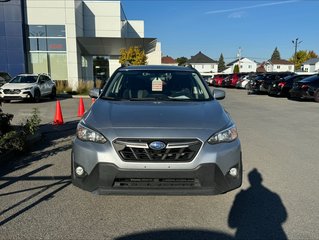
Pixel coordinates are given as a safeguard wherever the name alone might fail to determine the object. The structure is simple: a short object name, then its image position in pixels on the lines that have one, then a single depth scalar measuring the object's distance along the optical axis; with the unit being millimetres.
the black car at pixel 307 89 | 13560
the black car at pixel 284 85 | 15872
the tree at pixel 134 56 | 23432
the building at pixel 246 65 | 92897
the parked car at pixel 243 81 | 25462
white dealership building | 21629
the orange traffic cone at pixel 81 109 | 8941
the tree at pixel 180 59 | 83843
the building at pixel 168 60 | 85078
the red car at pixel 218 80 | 30775
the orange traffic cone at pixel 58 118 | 7653
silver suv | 2572
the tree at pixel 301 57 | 86904
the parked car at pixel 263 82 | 17383
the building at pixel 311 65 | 76250
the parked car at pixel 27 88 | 12762
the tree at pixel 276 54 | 112364
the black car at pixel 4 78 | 14821
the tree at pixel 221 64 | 103578
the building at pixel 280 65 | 89850
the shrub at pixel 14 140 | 4436
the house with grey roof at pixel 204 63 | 88504
